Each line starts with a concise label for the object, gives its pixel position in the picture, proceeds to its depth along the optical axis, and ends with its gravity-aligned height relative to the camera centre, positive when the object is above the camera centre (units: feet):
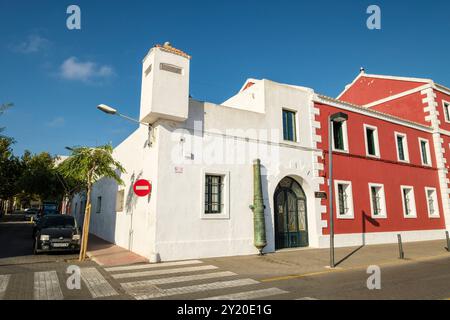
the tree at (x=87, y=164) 37.24 +6.07
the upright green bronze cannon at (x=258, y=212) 37.73 -0.06
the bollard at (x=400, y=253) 36.29 -5.13
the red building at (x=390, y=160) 50.34 +9.99
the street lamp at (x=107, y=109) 34.71 +11.97
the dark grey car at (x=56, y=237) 37.04 -3.25
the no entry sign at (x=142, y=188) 34.86 +2.82
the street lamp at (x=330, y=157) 30.45 +6.12
